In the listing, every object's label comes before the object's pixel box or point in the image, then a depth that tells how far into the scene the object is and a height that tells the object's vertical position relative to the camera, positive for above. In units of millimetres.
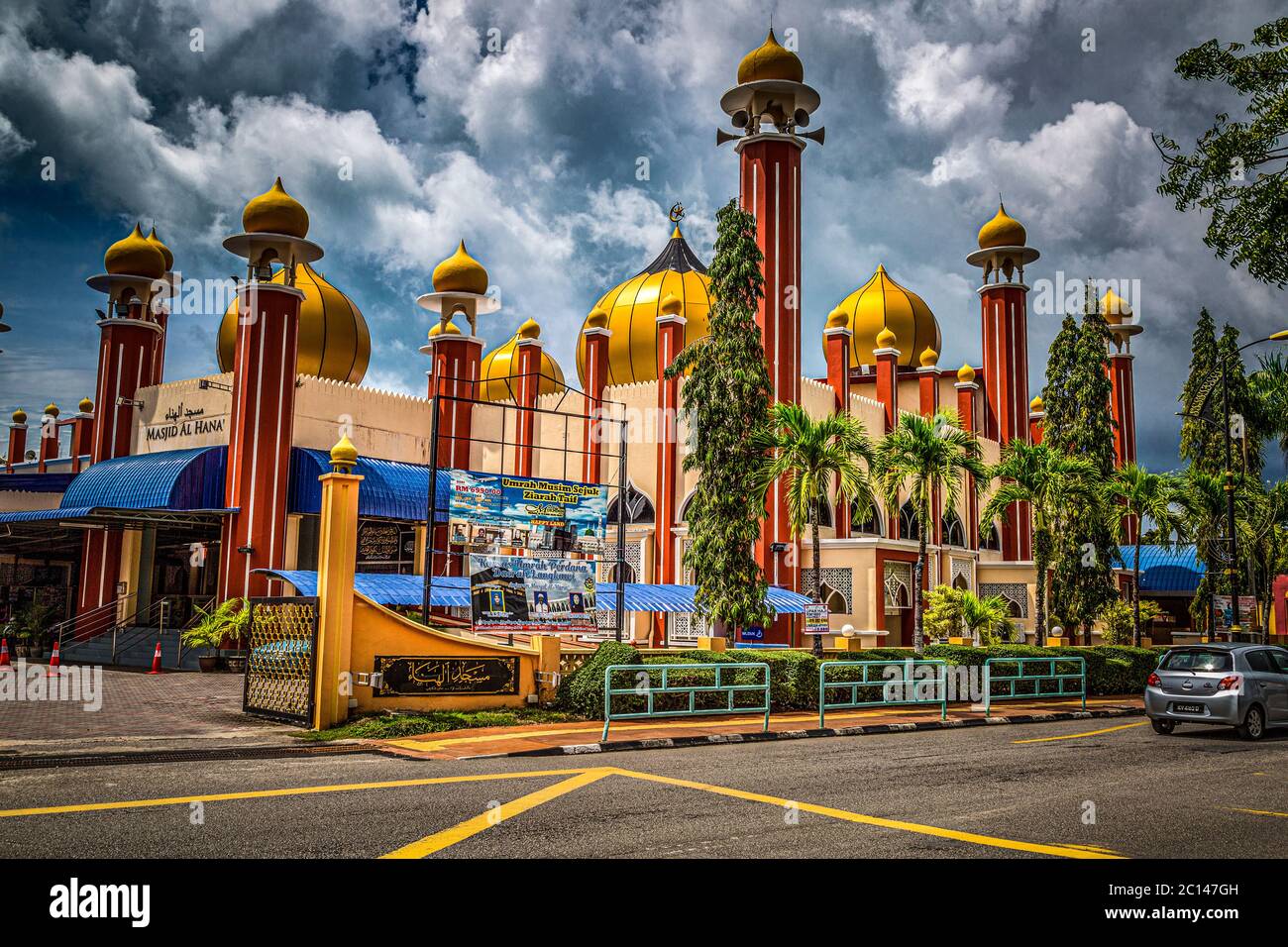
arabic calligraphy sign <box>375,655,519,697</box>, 16219 -1088
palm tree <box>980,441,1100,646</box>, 26469 +3370
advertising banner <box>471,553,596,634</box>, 18328 +266
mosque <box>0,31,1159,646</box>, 30109 +6006
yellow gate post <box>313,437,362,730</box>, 15273 +162
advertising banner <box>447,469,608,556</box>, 19391 +1853
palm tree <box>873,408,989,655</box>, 23297 +3524
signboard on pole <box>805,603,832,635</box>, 21188 -124
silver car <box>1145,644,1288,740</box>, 15609 -1042
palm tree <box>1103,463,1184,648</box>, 28844 +3407
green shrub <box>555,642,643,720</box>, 17266 -1228
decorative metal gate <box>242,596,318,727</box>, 15578 -834
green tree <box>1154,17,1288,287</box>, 12727 +5795
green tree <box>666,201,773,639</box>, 23062 +4009
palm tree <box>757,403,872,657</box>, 22016 +3301
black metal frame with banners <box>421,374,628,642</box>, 17969 +1527
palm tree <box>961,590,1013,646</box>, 28672 +45
